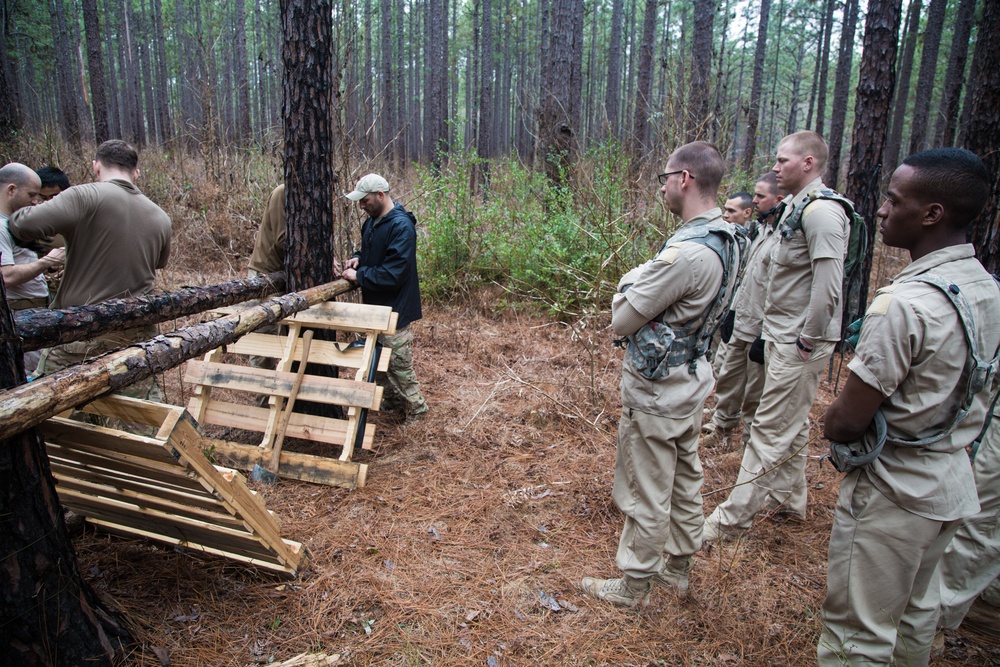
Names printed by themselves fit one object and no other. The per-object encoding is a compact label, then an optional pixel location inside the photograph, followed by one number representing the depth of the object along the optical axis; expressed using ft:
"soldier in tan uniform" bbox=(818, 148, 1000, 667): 6.06
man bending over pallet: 15.07
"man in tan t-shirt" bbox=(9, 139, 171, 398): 11.92
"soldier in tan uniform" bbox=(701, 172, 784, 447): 13.39
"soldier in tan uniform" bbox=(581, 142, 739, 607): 8.26
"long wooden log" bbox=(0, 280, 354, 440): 6.41
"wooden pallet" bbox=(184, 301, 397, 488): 13.20
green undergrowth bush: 23.91
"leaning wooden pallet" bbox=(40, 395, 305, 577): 7.05
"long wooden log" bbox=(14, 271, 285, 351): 10.13
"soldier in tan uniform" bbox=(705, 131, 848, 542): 10.59
